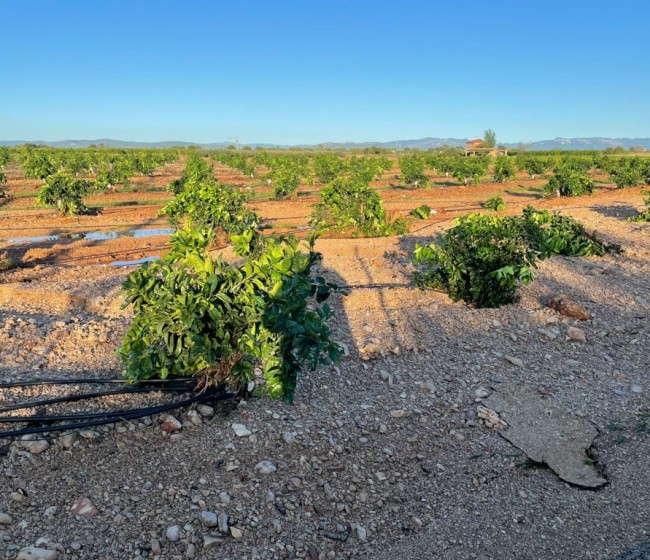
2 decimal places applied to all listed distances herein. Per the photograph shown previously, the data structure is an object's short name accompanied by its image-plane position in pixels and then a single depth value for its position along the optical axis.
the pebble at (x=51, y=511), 3.18
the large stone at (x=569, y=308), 6.59
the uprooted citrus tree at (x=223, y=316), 3.86
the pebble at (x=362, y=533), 3.28
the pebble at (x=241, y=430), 4.00
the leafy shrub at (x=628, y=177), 26.61
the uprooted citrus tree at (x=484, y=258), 6.87
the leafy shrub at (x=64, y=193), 17.50
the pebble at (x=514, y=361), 5.53
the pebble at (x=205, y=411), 4.17
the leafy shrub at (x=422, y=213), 16.58
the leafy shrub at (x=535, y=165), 36.59
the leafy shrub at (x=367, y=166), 26.00
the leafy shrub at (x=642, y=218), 13.88
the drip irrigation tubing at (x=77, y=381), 4.27
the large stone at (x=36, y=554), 2.85
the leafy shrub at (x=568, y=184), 21.98
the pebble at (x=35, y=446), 3.63
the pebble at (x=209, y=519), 3.22
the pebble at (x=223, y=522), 3.20
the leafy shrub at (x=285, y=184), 22.83
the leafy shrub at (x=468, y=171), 29.53
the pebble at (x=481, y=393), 4.93
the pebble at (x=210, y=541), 3.07
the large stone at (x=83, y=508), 3.20
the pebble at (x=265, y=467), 3.70
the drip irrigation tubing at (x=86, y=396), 3.94
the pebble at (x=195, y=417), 4.08
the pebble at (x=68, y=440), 3.72
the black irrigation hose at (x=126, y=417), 3.71
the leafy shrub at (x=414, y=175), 28.58
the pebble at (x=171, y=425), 3.96
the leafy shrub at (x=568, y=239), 9.62
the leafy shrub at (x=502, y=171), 30.91
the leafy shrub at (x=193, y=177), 14.31
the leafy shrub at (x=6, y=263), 10.93
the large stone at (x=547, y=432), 3.99
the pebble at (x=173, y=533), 3.10
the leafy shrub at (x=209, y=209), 11.83
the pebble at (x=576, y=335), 6.09
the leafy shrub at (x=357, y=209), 12.90
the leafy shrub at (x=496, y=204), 16.84
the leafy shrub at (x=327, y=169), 29.58
